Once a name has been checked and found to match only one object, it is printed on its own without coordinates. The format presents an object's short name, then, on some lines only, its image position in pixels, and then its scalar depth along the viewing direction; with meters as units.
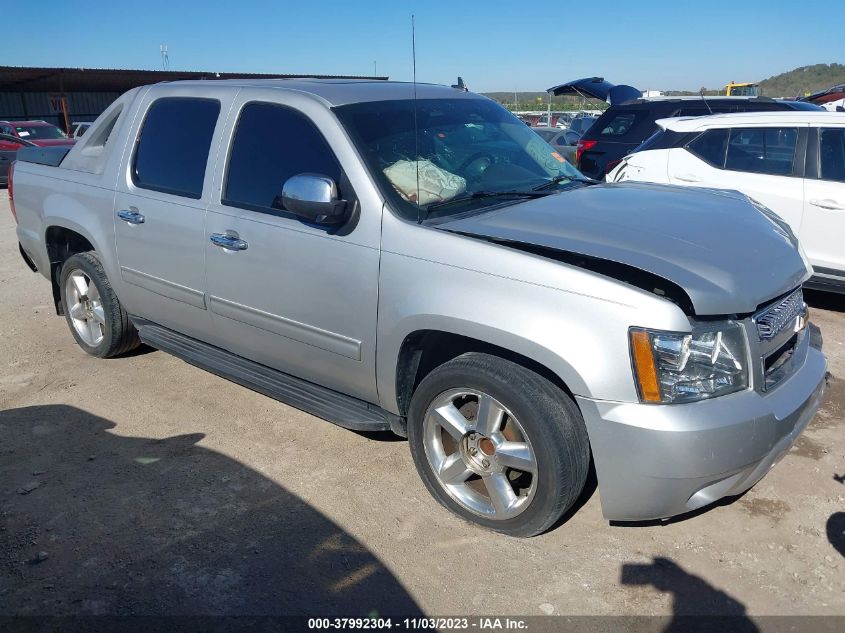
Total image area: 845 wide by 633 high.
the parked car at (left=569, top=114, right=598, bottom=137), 22.03
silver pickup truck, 2.66
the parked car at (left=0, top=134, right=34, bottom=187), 16.39
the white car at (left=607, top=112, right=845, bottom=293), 5.96
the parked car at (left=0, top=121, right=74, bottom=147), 17.45
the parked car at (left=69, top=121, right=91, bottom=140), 23.50
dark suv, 9.29
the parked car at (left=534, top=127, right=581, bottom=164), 16.02
